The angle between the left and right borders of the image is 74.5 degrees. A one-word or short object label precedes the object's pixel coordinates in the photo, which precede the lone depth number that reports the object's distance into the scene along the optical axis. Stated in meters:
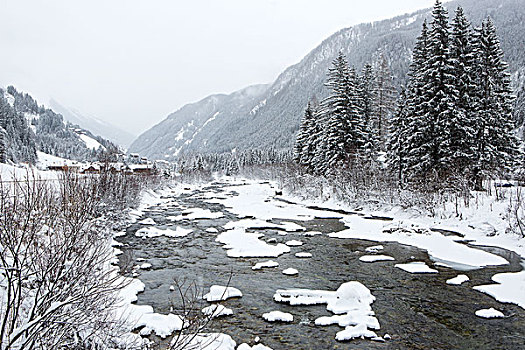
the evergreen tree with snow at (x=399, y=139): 27.95
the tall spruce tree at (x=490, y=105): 24.48
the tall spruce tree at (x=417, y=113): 24.88
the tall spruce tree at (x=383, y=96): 42.09
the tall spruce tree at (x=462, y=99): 23.34
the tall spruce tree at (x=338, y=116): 32.12
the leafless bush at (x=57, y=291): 3.59
